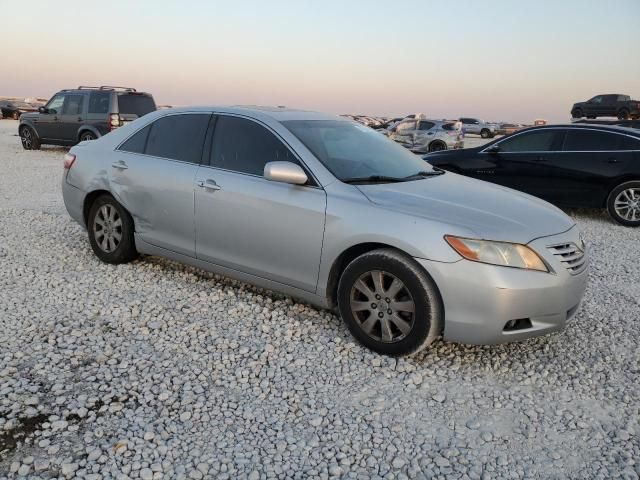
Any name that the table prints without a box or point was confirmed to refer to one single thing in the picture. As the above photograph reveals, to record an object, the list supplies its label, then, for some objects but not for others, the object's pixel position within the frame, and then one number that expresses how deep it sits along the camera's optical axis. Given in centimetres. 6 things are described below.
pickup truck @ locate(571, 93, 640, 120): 3167
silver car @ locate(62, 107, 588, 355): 326
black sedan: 820
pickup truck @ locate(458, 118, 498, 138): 4262
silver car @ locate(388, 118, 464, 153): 1991
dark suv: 1429
